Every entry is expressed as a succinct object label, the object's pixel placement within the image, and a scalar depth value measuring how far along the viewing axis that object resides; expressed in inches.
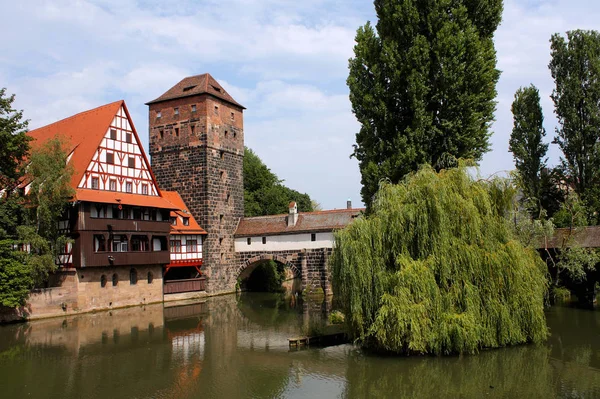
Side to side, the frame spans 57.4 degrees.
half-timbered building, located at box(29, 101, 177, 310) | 1103.6
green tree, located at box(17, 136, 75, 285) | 992.5
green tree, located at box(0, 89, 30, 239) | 972.6
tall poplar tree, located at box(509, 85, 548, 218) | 1349.7
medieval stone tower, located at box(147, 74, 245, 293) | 1467.8
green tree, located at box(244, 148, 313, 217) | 2008.0
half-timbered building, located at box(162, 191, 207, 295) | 1375.5
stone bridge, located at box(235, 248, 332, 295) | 1417.3
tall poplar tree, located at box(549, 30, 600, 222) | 1245.7
